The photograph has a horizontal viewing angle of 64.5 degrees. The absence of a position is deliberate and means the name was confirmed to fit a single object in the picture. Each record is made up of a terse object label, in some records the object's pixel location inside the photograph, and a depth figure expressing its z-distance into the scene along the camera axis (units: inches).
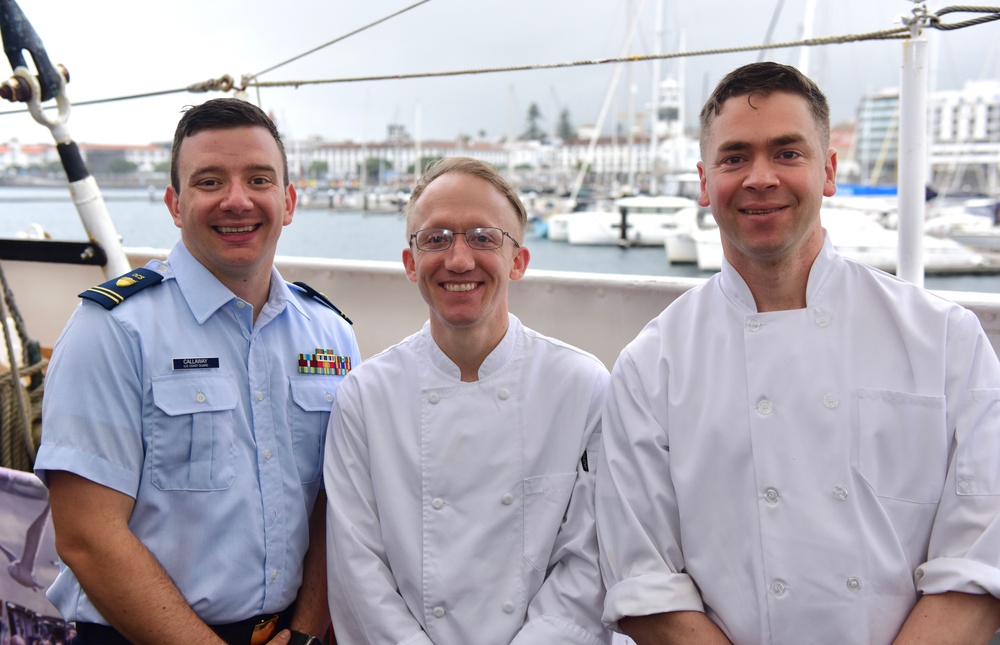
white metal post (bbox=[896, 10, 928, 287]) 98.0
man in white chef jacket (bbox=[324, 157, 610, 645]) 70.5
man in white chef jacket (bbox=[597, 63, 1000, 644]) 60.9
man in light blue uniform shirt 66.6
